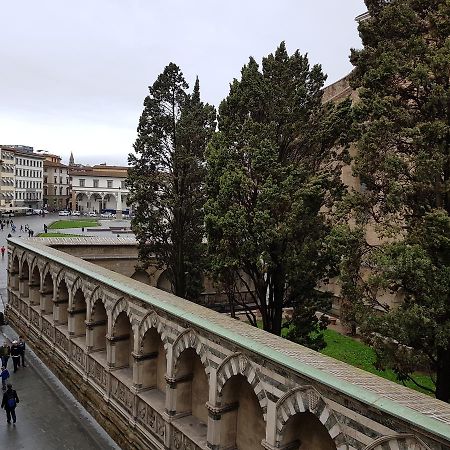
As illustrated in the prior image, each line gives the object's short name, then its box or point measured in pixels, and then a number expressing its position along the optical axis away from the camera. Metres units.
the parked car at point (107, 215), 97.69
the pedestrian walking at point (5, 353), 17.97
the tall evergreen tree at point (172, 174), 20.95
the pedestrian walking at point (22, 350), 19.48
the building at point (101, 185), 109.94
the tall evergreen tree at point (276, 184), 13.99
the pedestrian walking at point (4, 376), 16.91
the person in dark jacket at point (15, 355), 19.14
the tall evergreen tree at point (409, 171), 10.23
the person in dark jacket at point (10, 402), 14.53
